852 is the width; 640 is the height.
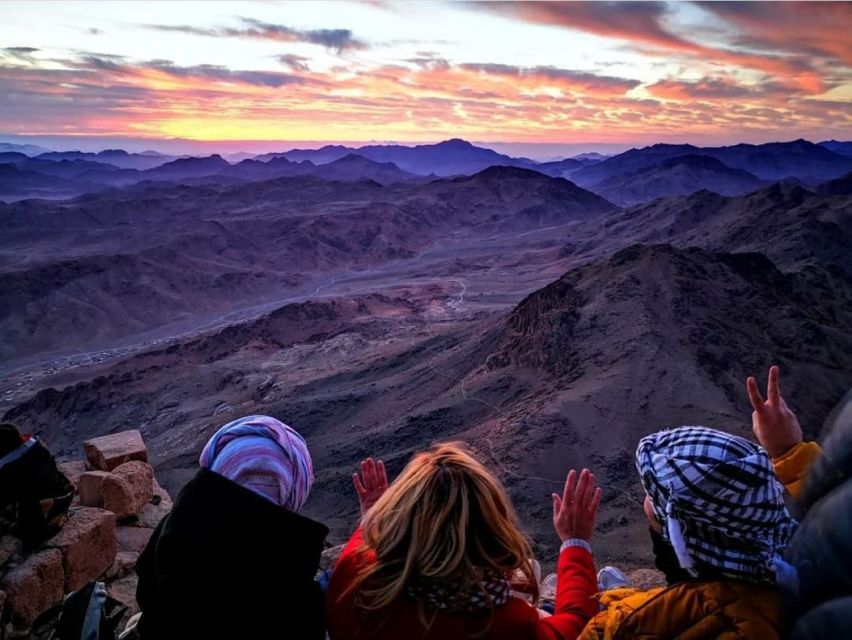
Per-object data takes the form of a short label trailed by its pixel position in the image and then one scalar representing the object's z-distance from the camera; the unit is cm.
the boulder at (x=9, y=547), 363
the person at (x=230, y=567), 188
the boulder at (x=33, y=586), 351
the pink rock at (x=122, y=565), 421
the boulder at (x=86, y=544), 384
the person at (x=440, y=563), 179
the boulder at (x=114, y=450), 578
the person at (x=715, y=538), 180
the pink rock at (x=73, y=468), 567
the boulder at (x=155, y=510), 514
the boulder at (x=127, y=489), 490
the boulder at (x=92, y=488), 491
